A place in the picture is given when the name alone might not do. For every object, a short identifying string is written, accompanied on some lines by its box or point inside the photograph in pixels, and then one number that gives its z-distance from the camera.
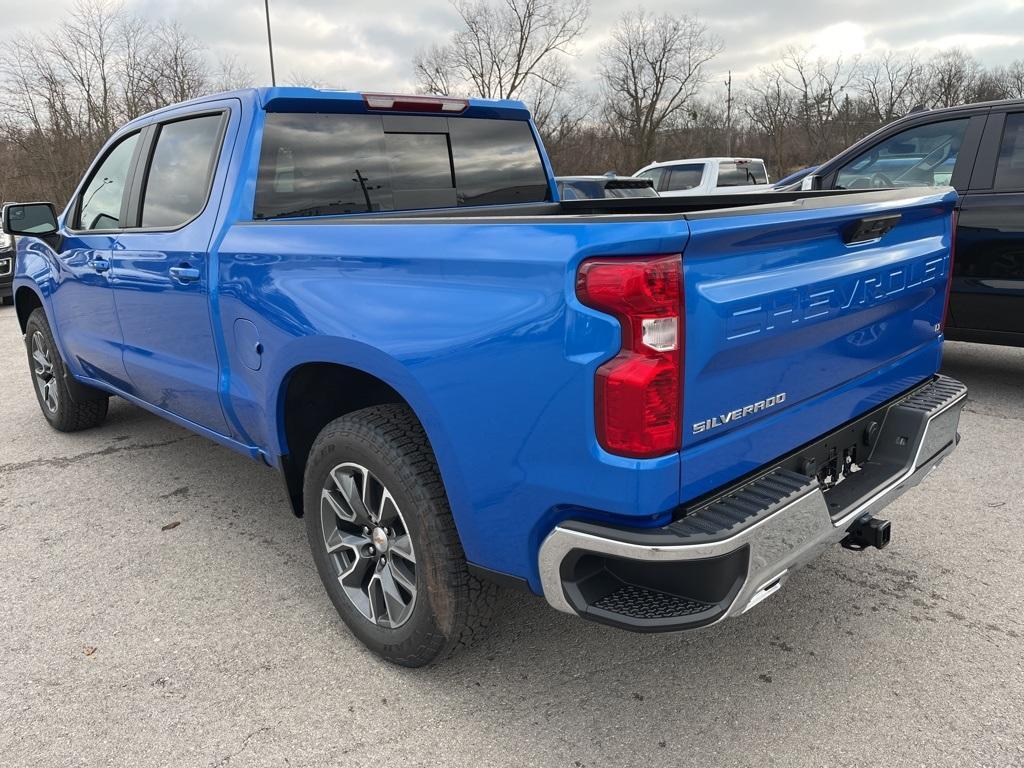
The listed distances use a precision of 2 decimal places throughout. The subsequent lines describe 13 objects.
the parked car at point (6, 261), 12.24
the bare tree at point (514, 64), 38.97
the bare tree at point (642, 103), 41.91
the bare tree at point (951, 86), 47.88
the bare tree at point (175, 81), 30.42
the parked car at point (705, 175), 14.83
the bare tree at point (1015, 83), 52.19
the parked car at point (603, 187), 9.15
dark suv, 5.16
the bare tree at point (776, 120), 43.88
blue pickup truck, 1.85
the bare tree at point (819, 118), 42.44
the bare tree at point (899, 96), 46.07
